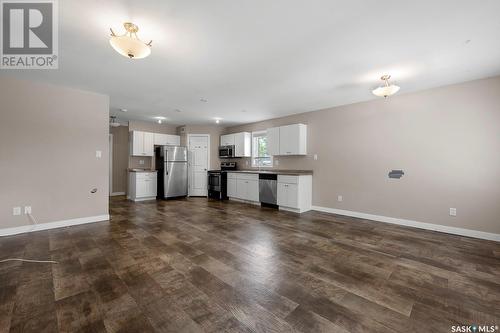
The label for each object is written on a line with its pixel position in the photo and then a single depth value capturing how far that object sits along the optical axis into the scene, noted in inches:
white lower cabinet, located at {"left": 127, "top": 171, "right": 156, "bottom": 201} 240.4
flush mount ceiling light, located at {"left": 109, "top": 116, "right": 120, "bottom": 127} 237.3
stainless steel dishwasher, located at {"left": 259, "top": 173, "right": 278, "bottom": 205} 201.9
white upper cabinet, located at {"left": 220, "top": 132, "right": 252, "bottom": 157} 255.4
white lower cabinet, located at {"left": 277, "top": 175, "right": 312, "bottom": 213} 184.1
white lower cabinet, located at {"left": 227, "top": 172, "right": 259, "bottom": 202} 220.1
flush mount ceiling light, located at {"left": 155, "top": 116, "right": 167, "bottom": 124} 234.9
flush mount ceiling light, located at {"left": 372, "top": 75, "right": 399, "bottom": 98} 115.5
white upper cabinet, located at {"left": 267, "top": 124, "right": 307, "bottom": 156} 199.2
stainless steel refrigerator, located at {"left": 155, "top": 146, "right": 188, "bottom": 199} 253.8
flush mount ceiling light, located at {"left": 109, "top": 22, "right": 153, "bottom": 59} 71.3
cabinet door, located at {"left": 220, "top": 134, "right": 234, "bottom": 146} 269.6
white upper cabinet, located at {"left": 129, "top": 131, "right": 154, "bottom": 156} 249.6
